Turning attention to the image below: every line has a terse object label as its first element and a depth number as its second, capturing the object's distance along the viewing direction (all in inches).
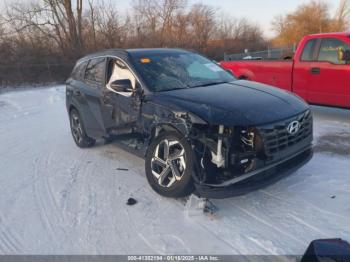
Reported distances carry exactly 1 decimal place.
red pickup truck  262.2
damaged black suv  129.6
